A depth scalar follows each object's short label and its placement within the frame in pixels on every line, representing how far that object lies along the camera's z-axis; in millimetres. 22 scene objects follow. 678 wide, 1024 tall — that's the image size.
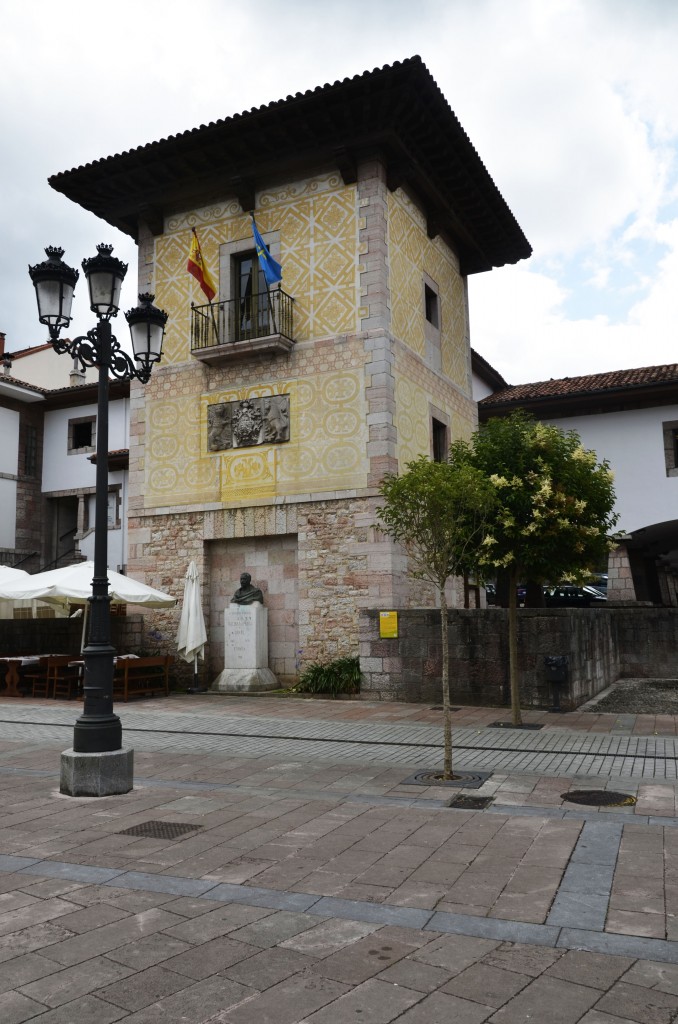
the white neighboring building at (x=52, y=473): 28328
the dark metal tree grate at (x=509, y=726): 11195
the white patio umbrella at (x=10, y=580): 17328
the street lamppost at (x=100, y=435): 7527
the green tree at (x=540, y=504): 11719
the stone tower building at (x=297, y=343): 15828
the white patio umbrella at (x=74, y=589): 15008
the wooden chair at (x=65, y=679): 16266
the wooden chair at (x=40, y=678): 16889
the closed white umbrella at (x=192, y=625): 15945
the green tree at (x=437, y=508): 8328
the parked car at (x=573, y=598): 25266
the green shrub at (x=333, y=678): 14938
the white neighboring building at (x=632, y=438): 21641
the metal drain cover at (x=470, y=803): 6768
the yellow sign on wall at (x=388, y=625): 14406
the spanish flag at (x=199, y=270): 17188
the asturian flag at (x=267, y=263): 16250
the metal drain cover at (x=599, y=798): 6857
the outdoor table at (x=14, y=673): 17094
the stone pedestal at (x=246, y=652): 15938
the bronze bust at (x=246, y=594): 16266
